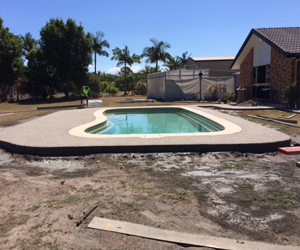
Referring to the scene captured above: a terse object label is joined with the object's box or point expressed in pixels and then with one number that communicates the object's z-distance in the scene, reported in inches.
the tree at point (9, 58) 1162.6
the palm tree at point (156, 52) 1722.4
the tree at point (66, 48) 1272.1
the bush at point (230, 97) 860.6
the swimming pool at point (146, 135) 304.2
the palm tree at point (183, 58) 2022.3
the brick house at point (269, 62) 616.4
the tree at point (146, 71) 1811.0
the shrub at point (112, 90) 1748.3
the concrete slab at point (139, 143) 261.3
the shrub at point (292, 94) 567.3
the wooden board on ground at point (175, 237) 112.5
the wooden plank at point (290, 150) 250.8
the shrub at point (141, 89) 1687.1
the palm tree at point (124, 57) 1883.6
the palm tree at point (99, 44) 1876.7
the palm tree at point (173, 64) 1811.0
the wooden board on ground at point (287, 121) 424.6
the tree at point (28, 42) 1800.0
